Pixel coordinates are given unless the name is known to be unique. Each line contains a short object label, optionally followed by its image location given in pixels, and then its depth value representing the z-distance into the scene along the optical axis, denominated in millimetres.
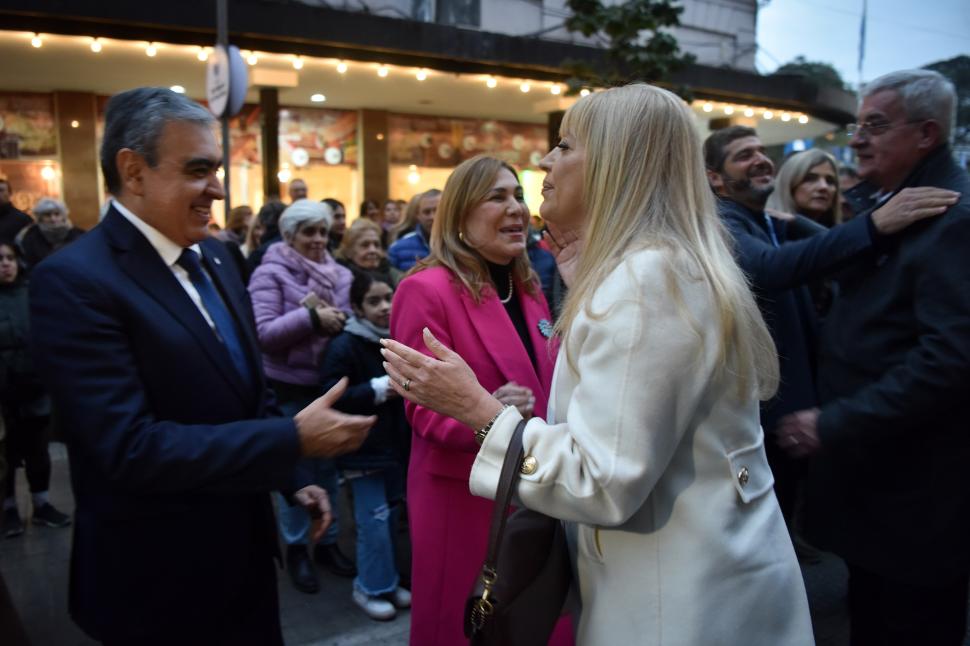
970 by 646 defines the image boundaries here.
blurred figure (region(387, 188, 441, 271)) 5953
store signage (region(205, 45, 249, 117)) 6312
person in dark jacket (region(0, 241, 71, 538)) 4816
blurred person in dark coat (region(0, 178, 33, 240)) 7515
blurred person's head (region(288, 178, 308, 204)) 9734
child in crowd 3996
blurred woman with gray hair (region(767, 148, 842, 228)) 4543
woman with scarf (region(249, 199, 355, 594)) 4406
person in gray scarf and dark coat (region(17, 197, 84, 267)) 7051
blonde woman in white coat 1490
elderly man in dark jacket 2346
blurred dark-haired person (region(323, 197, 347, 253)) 7825
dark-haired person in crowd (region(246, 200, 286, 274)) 6578
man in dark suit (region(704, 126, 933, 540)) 2787
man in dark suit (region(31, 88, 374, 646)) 1809
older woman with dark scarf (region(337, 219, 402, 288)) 5312
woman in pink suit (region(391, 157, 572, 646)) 2572
